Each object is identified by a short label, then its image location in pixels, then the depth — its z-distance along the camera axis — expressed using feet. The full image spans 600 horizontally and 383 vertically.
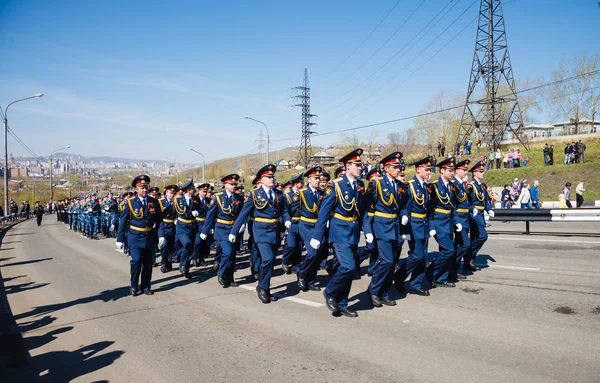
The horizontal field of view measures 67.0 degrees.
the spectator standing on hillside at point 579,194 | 68.44
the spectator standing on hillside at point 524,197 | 72.22
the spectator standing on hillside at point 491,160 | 104.70
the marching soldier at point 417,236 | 23.94
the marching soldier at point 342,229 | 20.56
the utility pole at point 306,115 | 188.55
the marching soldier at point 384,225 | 21.98
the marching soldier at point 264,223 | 24.07
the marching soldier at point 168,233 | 35.35
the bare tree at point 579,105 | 142.72
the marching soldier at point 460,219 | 26.40
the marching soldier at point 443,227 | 25.12
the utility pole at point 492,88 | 115.14
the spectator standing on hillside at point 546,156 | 92.53
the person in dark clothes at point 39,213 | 105.91
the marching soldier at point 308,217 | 26.71
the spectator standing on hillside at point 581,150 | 87.97
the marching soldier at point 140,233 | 27.22
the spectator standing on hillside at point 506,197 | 75.77
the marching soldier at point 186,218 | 34.06
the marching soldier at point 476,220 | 28.60
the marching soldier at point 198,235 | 36.09
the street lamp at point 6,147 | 104.13
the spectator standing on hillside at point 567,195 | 68.90
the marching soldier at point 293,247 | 31.94
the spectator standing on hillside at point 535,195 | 73.92
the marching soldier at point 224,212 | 30.01
